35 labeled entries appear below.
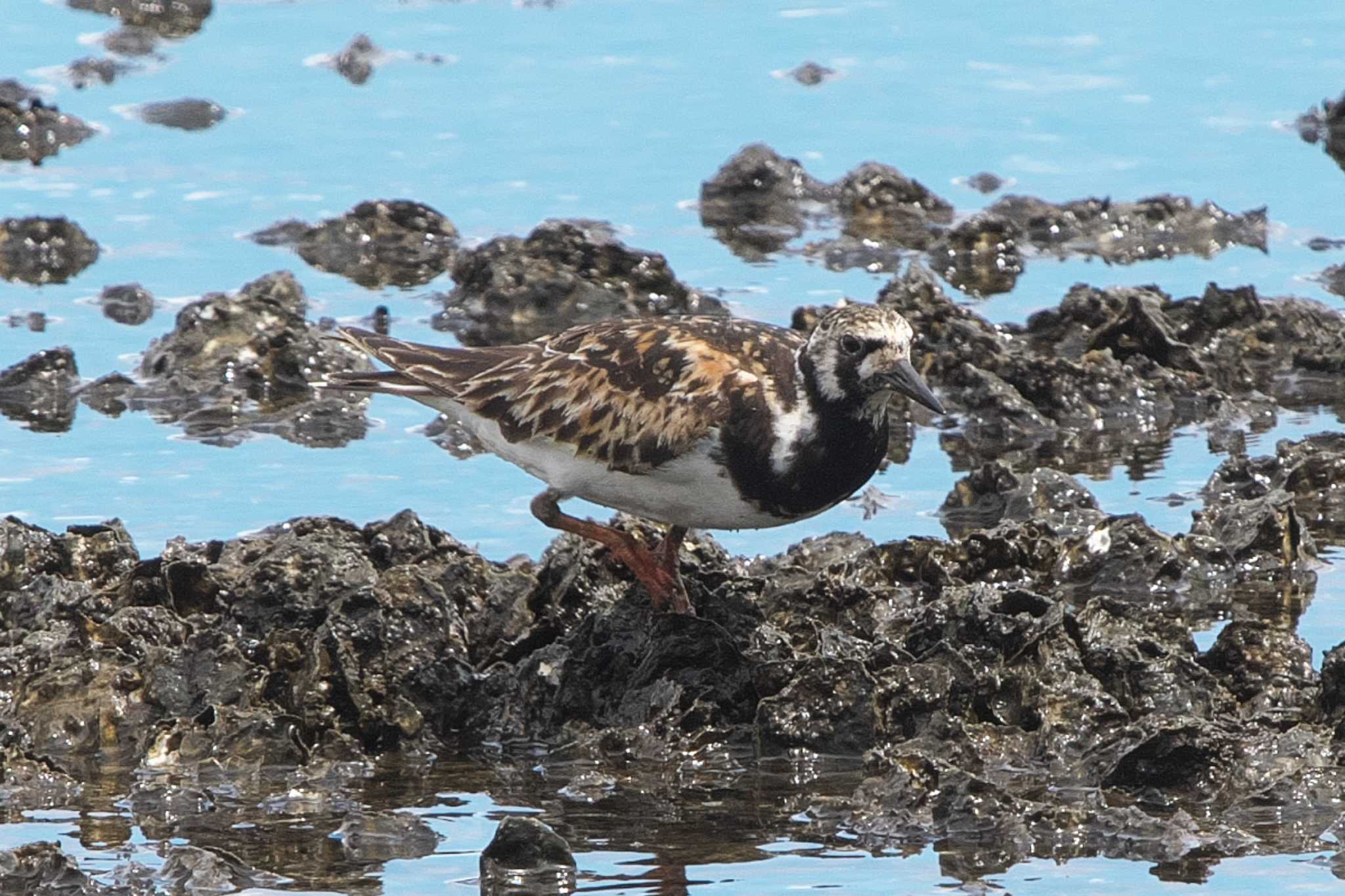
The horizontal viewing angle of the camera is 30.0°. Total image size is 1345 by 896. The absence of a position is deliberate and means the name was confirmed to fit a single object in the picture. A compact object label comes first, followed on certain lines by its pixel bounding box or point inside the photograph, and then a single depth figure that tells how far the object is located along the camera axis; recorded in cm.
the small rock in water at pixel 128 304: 1571
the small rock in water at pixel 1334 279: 1611
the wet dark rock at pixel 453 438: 1335
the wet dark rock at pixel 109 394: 1405
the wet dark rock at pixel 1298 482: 1196
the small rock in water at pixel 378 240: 1728
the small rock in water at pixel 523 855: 800
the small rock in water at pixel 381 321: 1563
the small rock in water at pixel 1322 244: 1700
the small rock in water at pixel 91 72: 2128
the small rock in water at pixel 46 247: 1692
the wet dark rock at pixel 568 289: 1556
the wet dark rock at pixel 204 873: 786
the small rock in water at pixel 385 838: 838
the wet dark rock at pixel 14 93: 1980
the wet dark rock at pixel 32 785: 877
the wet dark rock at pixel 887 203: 1775
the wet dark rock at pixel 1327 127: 1938
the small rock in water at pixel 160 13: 2269
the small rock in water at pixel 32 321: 1556
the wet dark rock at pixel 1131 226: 1722
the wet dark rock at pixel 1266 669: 936
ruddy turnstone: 934
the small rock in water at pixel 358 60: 2159
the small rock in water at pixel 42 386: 1397
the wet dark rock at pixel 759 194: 1808
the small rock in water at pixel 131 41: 2195
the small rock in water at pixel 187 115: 2023
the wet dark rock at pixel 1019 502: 1159
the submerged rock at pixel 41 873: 767
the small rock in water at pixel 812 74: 2127
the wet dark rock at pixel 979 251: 1684
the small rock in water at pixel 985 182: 1853
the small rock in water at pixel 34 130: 1950
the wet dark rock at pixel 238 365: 1394
